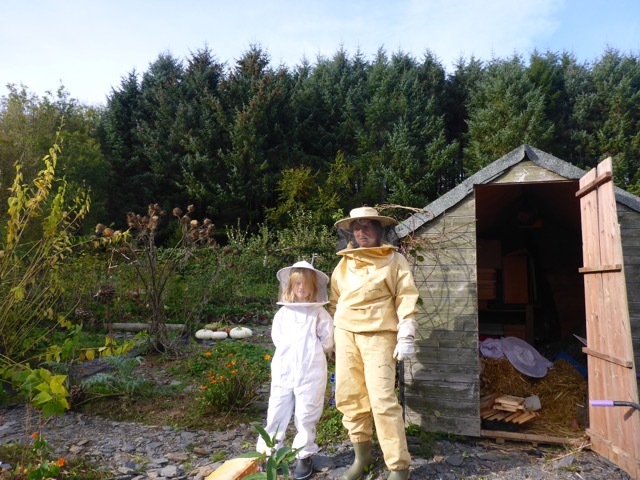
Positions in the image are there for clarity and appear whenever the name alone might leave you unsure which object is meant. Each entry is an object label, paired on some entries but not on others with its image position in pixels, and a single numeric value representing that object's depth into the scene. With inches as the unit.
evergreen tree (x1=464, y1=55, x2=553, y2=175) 645.9
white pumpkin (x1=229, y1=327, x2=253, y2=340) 307.0
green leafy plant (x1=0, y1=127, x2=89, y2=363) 151.9
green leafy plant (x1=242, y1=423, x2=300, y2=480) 109.4
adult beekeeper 136.2
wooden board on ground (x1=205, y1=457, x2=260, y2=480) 122.4
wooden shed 138.3
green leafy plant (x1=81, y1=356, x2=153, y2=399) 196.1
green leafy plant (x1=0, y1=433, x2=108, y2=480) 120.4
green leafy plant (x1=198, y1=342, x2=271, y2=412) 187.8
